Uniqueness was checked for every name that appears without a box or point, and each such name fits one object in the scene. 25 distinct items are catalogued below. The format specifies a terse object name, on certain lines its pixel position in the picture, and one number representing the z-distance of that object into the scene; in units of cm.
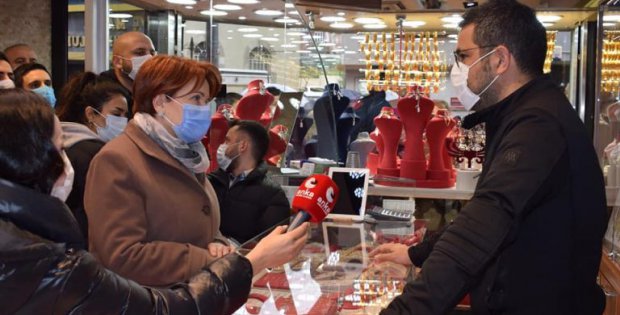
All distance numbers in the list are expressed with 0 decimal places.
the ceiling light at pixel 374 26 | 733
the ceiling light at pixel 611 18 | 481
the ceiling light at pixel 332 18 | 668
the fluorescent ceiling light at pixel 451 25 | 715
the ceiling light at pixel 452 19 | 672
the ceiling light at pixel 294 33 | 505
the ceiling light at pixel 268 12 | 503
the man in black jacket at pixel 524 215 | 175
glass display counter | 210
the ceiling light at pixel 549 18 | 688
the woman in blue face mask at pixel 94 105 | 327
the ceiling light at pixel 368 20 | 696
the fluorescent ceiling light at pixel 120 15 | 556
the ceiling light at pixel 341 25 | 699
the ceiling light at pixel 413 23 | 707
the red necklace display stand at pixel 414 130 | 472
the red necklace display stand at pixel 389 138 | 484
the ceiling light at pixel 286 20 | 504
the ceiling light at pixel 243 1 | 493
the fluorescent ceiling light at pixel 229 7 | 492
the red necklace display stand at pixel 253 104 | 461
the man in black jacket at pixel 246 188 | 360
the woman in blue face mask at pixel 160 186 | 215
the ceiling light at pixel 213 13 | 496
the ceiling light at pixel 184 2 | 498
